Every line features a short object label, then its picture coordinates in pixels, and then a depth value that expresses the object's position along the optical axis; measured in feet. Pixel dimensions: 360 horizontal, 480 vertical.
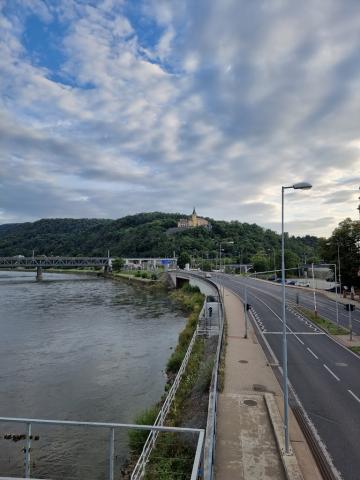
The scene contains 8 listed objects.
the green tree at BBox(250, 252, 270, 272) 396.96
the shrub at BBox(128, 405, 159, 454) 54.19
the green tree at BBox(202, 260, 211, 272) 457.10
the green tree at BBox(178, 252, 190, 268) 482.69
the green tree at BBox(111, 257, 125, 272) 509.35
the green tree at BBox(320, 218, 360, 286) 194.90
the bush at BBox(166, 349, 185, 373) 91.74
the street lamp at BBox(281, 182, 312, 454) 42.01
